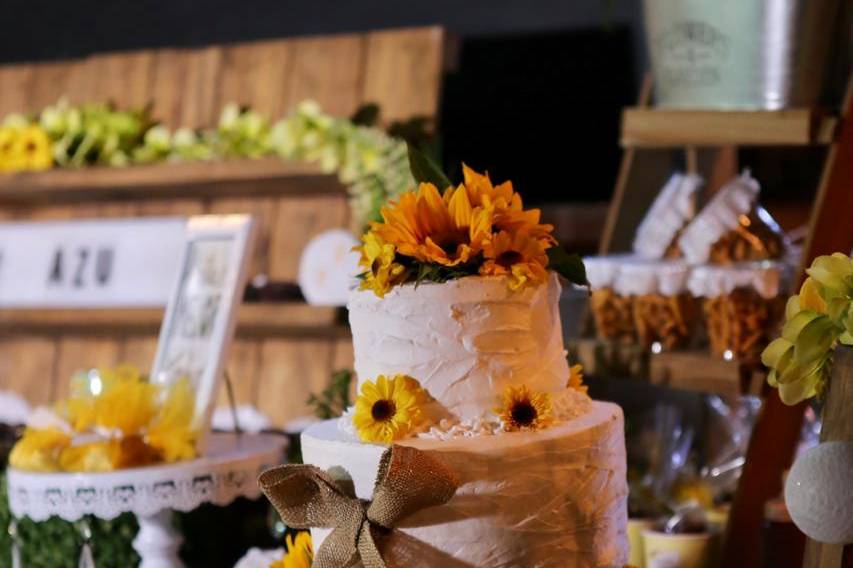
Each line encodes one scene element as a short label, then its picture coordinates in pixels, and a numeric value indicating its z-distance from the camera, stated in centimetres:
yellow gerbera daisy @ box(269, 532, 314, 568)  195
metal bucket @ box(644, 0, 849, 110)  238
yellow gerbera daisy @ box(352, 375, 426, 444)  179
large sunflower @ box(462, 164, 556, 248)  181
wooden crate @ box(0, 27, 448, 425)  368
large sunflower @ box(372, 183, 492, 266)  179
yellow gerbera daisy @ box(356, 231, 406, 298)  181
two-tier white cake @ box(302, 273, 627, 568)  175
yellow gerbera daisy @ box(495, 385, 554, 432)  181
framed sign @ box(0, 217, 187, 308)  389
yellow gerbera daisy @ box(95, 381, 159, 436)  254
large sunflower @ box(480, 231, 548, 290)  182
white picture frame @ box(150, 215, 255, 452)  267
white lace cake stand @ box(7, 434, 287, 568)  246
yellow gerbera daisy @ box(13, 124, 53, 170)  406
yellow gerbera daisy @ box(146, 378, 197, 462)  256
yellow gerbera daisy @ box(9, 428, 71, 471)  255
